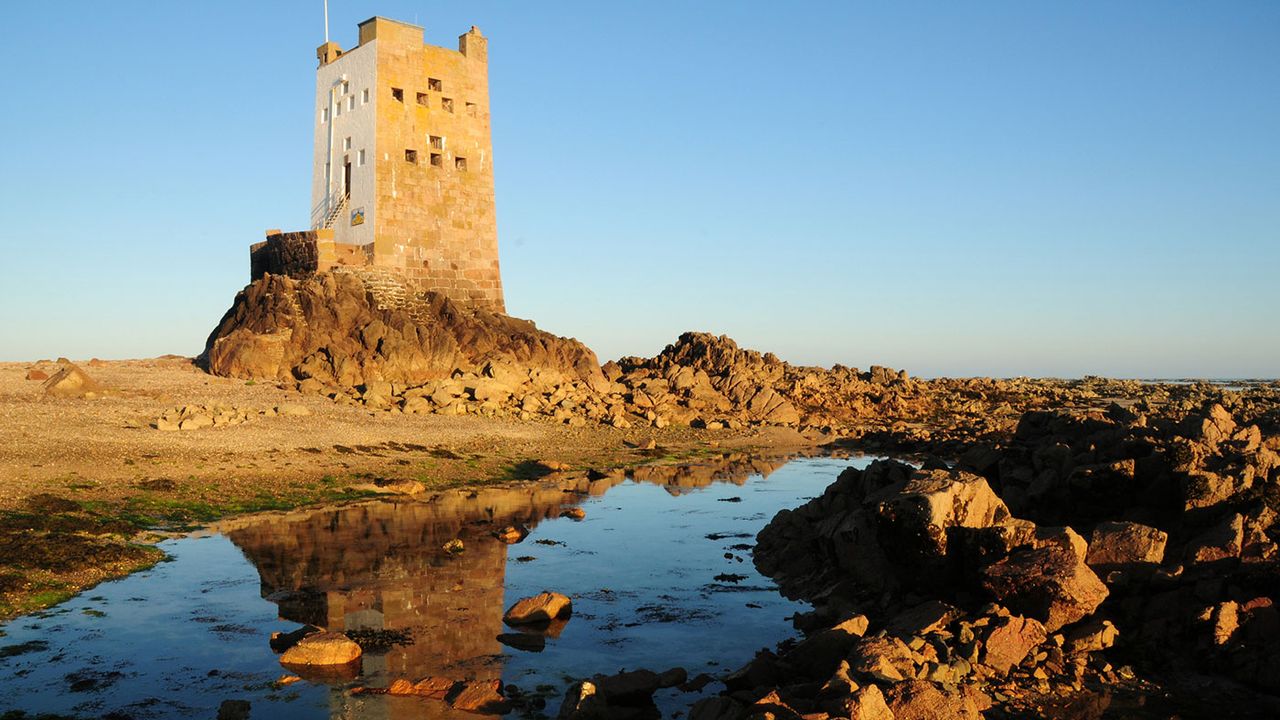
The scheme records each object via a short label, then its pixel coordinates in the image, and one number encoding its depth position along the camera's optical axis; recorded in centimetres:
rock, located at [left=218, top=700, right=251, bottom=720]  1174
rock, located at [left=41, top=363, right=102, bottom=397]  3556
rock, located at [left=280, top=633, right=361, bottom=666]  1366
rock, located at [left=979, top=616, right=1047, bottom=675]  1223
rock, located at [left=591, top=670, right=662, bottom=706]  1238
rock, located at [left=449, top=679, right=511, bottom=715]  1215
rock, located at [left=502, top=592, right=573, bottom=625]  1616
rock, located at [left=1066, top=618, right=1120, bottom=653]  1262
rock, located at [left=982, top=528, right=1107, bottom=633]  1282
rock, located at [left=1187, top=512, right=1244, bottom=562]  1361
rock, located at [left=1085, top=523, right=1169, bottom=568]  1395
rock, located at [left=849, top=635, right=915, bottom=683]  1141
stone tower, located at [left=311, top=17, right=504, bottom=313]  5134
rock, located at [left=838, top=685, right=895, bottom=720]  1008
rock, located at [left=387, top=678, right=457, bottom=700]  1265
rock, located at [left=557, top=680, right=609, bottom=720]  1156
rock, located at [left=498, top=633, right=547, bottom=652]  1491
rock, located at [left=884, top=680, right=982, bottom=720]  1041
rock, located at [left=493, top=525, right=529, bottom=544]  2275
